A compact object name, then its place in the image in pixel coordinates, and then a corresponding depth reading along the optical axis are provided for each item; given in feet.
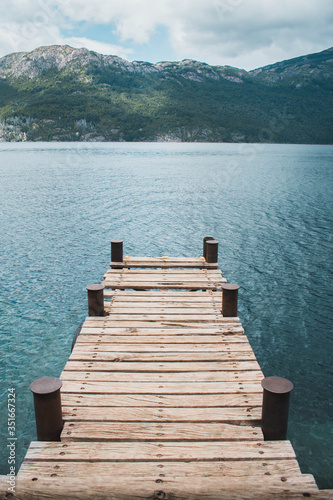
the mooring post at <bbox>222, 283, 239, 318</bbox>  27.99
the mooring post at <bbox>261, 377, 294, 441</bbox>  15.80
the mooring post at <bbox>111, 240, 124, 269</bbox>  42.98
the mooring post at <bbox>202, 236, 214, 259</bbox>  44.99
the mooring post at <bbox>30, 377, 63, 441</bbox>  15.46
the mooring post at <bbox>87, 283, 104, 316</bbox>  28.04
